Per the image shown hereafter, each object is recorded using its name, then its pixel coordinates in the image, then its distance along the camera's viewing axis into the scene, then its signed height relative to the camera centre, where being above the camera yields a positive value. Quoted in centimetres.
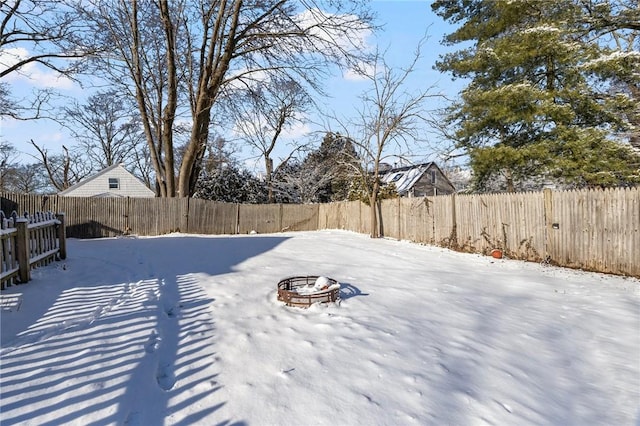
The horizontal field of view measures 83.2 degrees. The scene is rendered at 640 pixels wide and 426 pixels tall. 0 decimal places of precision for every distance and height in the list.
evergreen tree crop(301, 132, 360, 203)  2609 +215
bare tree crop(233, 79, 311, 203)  1500 +483
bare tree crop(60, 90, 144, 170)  2868 +641
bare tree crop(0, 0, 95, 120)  1110 +560
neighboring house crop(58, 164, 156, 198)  2409 +169
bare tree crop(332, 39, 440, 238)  1337 +309
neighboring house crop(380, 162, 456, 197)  2762 +178
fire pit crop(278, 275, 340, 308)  449 -115
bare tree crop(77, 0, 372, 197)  1293 +623
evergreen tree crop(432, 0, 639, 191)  1031 +305
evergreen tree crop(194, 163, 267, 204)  2389 +141
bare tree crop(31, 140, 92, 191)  3044 +393
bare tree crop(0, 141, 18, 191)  2909 +432
